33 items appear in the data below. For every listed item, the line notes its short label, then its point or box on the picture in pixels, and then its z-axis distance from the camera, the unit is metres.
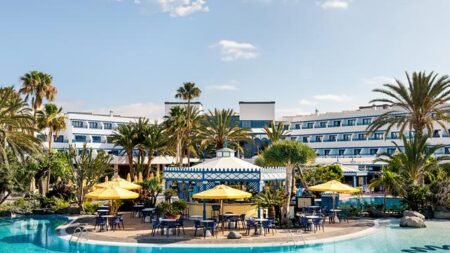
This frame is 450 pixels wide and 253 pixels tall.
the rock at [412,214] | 27.18
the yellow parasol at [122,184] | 28.62
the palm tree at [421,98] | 36.47
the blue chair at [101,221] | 24.69
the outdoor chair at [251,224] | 23.02
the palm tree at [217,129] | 51.62
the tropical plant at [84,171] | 34.31
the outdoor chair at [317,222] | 24.34
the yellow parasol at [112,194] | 24.70
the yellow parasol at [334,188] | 27.67
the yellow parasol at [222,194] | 22.88
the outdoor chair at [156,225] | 23.09
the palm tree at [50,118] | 48.12
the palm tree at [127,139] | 50.91
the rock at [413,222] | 26.20
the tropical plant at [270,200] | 25.38
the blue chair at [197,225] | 22.75
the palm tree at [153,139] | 51.00
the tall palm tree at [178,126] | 51.19
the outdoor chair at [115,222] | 24.85
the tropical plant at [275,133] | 54.34
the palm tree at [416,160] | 32.47
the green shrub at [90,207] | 33.41
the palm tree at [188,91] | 54.50
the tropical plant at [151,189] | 34.97
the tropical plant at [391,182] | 31.91
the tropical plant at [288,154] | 26.42
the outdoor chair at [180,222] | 23.17
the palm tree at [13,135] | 28.64
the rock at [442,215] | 29.80
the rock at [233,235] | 21.94
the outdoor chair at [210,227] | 22.56
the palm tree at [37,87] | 46.72
